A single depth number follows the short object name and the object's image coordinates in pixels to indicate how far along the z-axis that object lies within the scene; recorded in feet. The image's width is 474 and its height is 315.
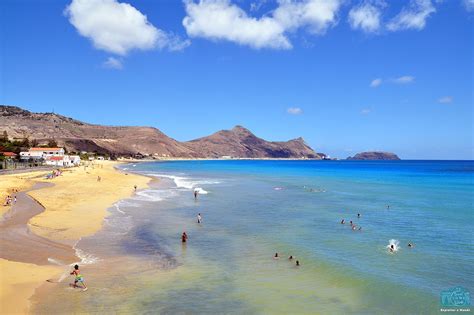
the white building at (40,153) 344.26
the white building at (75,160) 362.98
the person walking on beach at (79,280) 52.27
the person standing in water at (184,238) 80.49
